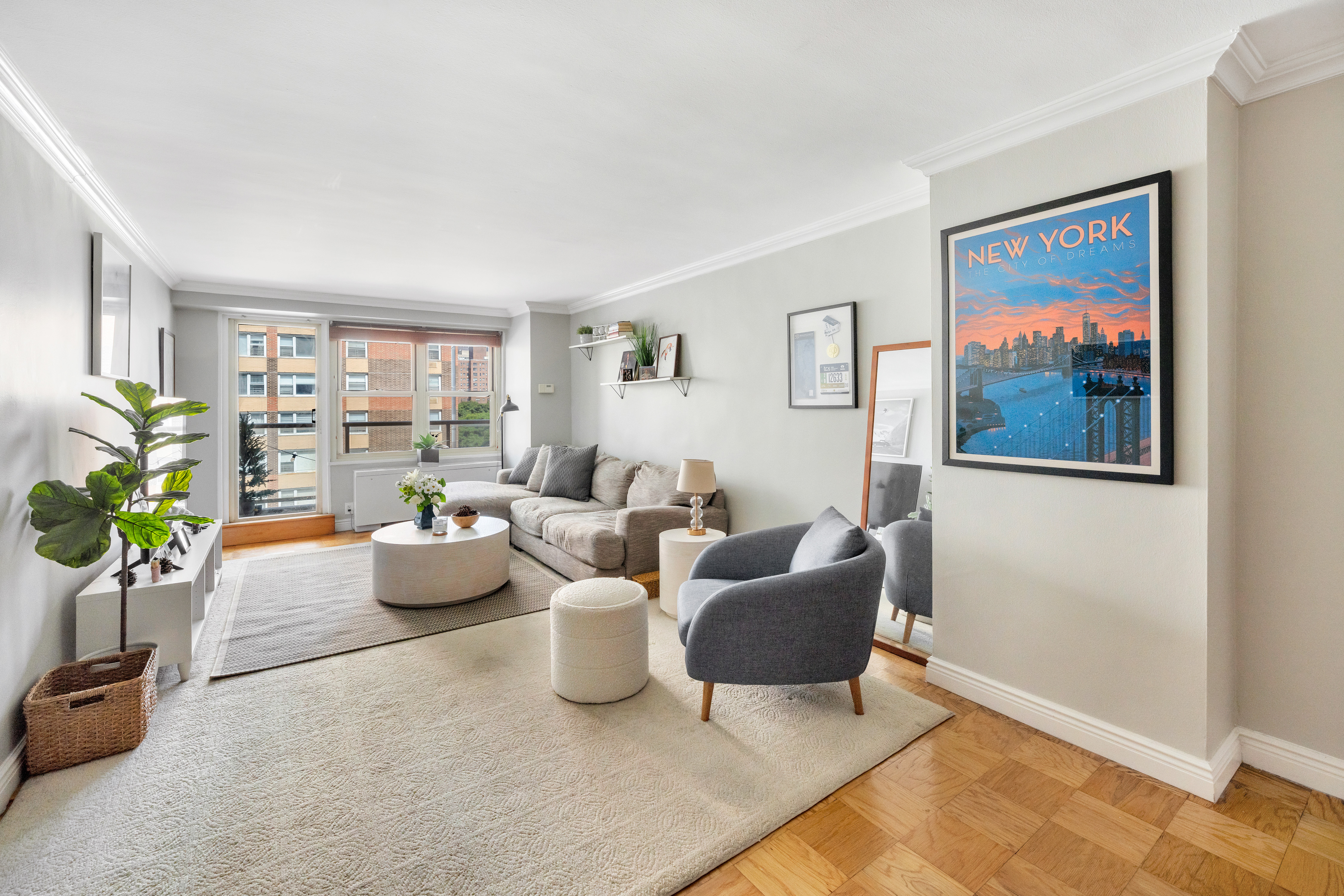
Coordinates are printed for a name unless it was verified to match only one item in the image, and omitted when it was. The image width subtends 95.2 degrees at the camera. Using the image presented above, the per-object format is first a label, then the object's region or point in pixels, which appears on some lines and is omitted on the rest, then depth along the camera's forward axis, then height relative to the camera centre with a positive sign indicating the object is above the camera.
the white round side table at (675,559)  3.52 -0.63
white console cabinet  2.54 -0.70
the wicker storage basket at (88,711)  2.12 -0.93
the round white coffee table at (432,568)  3.72 -0.72
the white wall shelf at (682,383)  4.88 +0.55
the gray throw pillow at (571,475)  5.43 -0.21
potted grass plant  5.18 +0.83
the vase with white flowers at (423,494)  4.07 -0.28
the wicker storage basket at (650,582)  4.07 -0.87
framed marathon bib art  3.57 +0.57
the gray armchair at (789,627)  2.32 -0.68
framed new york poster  2.07 +0.42
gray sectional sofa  4.03 -0.48
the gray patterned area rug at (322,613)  3.18 -0.97
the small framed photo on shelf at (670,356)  4.94 +0.77
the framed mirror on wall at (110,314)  2.88 +0.71
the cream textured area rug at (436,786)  1.70 -1.12
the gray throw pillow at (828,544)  2.47 -0.39
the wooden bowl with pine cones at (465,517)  4.12 -0.44
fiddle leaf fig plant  2.11 -0.18
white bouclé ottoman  2.57 -0.83
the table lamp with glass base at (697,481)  3.71 -0.19
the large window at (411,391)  6.29 +0.66
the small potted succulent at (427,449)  6.41 +0.03
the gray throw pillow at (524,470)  6.13 -0.18
